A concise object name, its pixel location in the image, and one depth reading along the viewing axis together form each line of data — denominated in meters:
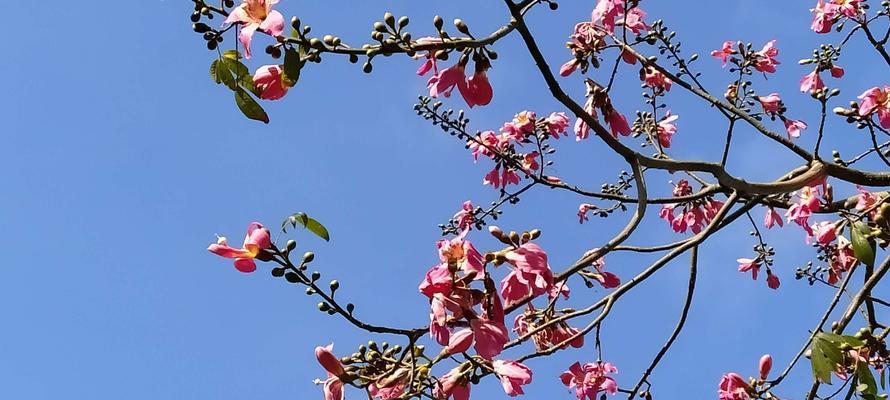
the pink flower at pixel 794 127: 3.56
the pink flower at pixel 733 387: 2.70
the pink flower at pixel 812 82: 3.57
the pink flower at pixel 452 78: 1.96
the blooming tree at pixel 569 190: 1.66
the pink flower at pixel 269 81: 1.79
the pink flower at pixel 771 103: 3.47
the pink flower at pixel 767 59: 3.59
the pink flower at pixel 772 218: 3.64
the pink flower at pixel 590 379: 2.79
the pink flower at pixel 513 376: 1.80
